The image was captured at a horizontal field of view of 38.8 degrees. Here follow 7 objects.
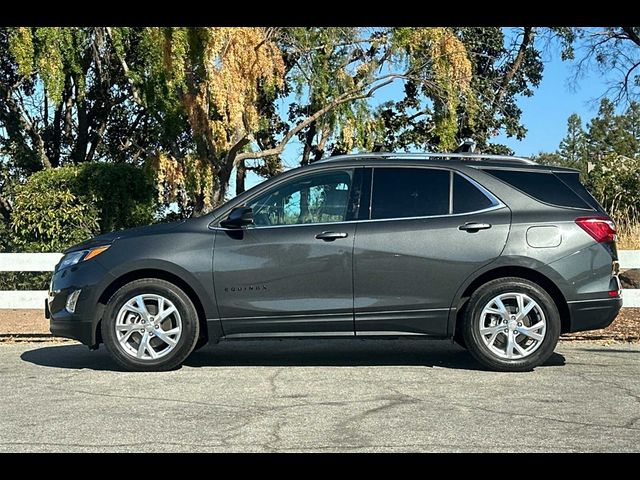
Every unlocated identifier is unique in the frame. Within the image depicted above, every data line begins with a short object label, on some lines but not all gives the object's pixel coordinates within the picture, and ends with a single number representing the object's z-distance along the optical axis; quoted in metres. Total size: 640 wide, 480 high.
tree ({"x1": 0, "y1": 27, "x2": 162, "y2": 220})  20.34
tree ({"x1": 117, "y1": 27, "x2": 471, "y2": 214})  14.41
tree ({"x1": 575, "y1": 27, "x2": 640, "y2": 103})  20.31
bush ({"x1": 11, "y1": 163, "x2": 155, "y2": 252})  14.95
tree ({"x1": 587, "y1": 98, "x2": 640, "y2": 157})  84.21
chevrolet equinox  7.93
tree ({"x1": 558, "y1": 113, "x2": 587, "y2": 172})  99.06
